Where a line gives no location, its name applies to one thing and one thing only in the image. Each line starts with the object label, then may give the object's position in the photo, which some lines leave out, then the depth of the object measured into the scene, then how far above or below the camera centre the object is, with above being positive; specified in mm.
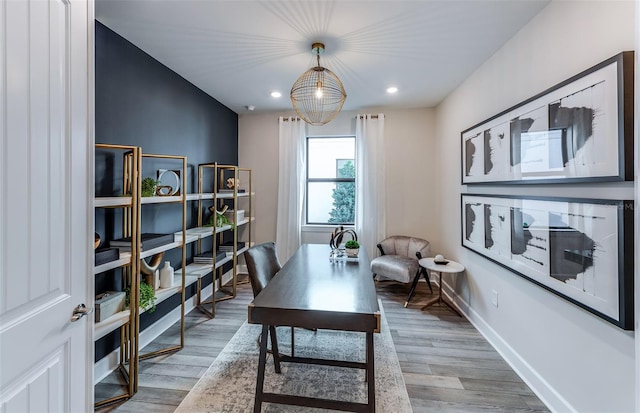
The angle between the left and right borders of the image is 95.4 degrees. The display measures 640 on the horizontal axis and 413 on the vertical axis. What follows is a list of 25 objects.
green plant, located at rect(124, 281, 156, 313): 2084 -631
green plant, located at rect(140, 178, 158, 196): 2287 +186
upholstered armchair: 3582 -666
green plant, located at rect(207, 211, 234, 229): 3443 -132
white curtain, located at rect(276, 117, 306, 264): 4484 +377
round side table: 3229 -668
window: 4707 +475
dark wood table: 1486 -524
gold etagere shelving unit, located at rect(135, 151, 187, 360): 2243 -308
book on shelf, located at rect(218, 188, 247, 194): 3684 +240
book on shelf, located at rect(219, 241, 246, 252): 3708 -477
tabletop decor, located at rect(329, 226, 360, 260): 2611 -373
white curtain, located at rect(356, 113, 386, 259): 4324 +370
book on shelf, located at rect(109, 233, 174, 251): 2018 -230
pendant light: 2368 +1148
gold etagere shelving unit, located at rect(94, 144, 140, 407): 1785 -541
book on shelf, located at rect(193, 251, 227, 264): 3289 -546
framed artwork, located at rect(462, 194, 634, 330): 1363 -237
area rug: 1865 -1226
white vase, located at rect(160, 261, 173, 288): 2445 -555
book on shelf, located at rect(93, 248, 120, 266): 1697 -271
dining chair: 2100 -460
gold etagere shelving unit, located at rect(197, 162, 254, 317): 3230 -137
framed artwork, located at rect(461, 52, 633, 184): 1368 +453
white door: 900 +26
